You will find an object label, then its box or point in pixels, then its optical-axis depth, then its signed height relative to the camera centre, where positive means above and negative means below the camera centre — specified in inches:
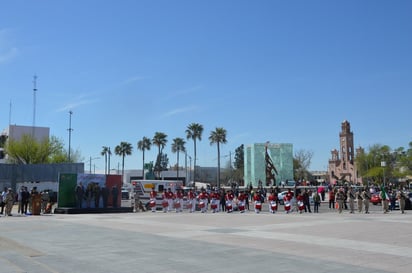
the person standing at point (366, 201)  1122.7 -32.0
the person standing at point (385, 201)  1100.8 -31.5
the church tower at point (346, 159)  4862.2 +333.4
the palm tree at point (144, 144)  4239.7 +412.2
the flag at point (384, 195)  1104.8 -17.0
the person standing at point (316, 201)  1206.1 -34.4
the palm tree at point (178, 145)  4343.0 +411.6
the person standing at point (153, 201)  1371.8 -37.8
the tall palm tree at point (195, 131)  3708.2 +464.5
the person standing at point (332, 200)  1357.0 -35.5
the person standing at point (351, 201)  1098.1 -31.2
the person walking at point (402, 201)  1103.6 -31.6
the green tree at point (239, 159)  5231.8 +339.6
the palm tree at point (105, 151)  4765.0 +386.1
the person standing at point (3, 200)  1172.6 -29.3
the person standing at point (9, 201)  1124.5 -30.3
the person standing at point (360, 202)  1148.5 -35.0
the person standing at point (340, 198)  1127.6 -24.6
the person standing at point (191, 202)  1341.0 -40.0
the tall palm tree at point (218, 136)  3558.3 +407.6
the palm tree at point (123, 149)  4234.7 +365.5
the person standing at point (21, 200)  1195.7 -29.6
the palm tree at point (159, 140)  3895.2 +412.8
